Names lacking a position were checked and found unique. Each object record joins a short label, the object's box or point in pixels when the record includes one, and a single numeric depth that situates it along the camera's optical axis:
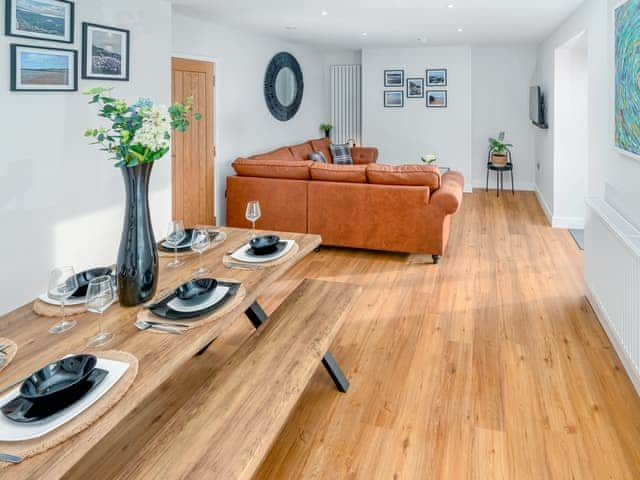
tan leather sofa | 4.45
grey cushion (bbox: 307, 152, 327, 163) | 6.89
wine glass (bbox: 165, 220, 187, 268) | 2.21
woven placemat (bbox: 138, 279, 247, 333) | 1.62
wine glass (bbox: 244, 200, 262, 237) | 2.58
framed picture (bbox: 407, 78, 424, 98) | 8.15
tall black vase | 1.70
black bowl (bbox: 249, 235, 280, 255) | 2.33
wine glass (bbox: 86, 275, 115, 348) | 1.45
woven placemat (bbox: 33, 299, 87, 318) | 1.67
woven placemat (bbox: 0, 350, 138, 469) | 1.02
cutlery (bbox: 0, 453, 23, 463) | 0.99
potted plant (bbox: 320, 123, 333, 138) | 8.68
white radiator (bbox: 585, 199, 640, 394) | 2.32
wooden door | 5.05
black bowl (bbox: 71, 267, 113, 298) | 1.80
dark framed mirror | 6.79
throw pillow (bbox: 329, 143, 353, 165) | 7.90
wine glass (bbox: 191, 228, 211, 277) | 2.10
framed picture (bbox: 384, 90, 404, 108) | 8.30
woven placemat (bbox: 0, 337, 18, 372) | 1.34
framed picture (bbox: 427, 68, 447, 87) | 8.00
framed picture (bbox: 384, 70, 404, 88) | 8.22
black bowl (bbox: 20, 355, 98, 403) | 1.13
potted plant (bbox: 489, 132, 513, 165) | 7.87
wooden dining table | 1.02
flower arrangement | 1.62
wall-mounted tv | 6.51
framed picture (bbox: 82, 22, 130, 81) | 3.58
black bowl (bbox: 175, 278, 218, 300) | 1.77
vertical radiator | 8.80
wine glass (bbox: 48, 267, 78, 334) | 1.56
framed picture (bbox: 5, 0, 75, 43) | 2.94
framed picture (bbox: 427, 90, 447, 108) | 8.07
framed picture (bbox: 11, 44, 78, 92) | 2.99
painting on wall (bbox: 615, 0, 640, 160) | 2.47
